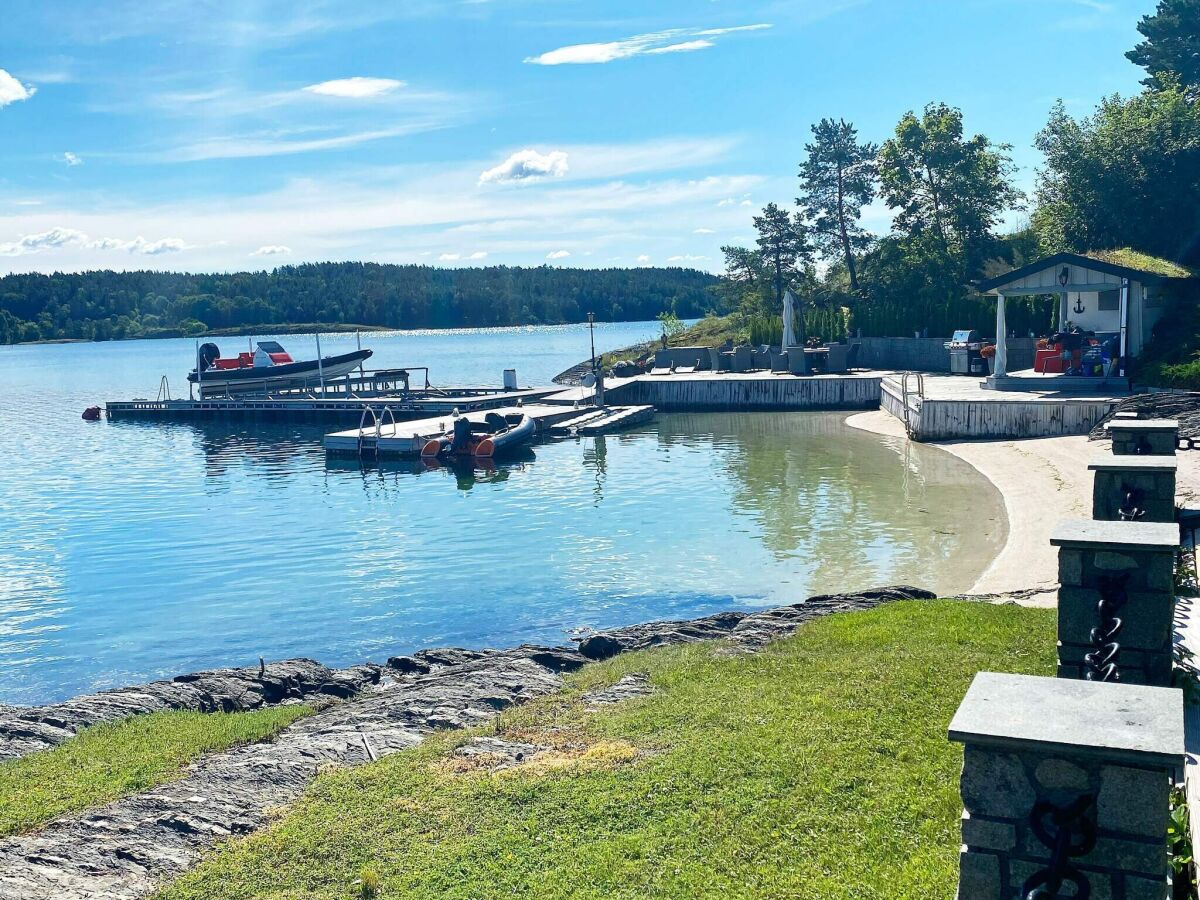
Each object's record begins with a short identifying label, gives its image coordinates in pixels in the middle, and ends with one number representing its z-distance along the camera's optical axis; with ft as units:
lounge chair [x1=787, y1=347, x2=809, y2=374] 151.23
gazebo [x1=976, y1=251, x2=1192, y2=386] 95.30
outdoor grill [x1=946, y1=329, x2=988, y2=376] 128.98
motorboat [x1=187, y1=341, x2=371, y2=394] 185.47
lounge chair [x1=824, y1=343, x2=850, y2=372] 150.41
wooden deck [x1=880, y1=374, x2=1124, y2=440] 89.40
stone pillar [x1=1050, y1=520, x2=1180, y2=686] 16.56
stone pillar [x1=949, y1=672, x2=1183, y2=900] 9.91
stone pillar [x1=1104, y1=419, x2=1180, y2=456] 28.22
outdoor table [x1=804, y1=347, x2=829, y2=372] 152.46
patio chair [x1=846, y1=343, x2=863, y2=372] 157.79
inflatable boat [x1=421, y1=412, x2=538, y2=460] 116.37
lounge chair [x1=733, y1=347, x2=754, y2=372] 164.96
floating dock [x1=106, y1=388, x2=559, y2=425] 156.25
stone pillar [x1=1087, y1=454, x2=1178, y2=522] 23.12
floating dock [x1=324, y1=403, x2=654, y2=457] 123.24
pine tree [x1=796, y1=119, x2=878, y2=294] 192.03
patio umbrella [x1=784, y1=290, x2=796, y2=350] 152.46
